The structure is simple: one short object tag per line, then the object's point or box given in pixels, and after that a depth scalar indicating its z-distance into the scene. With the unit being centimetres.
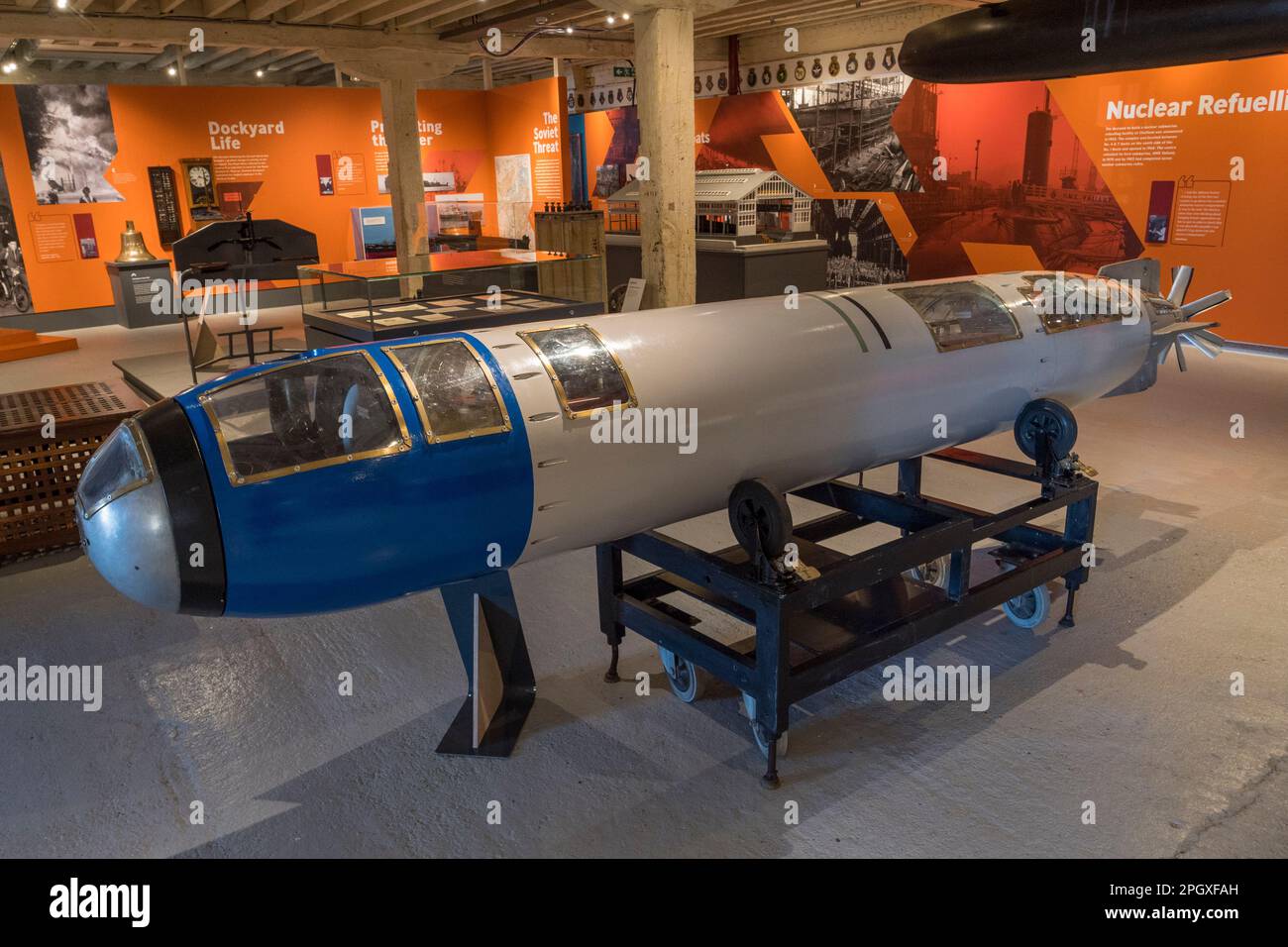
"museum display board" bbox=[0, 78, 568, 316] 1337
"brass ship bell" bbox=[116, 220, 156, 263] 1367
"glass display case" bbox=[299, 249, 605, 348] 706
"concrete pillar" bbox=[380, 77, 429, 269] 1291
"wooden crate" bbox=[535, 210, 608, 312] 1159
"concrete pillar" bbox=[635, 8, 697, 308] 726
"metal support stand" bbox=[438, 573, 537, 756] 361
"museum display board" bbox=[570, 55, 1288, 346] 987
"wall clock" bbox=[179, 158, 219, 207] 1445
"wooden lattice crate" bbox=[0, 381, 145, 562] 551
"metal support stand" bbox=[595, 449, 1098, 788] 340
